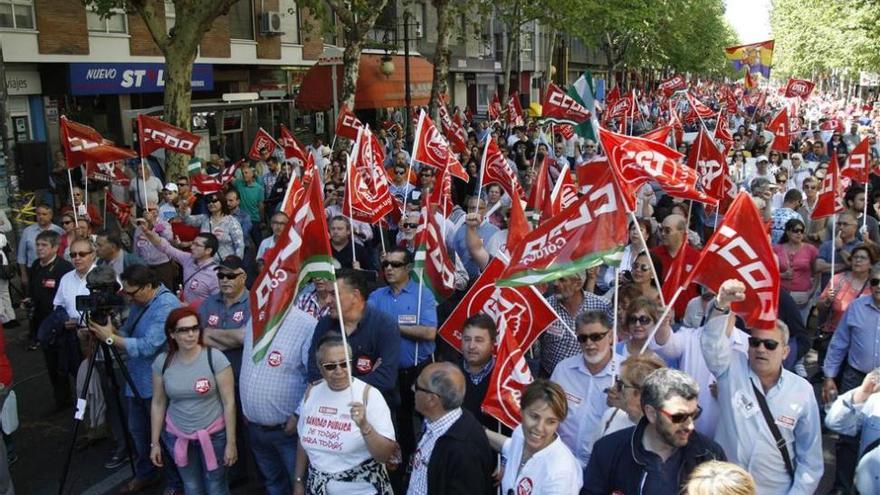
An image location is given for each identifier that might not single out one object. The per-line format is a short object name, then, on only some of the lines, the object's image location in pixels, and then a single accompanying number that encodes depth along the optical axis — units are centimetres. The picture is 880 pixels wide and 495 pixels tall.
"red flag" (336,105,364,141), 1352
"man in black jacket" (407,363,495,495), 364
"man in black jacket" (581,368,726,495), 320
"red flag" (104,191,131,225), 1047
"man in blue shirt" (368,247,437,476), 553
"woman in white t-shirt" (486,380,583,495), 336
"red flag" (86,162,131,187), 1112
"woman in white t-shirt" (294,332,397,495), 400
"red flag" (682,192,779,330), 406
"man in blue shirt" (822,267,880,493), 524
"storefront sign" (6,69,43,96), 1605
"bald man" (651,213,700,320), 660
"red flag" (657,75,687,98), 2471
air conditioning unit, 2398
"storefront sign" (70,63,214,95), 1736
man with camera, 520
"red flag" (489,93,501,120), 2384
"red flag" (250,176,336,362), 433
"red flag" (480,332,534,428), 429
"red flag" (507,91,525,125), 1947
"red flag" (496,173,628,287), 442
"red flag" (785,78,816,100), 2116
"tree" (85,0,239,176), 1295
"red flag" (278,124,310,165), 1298
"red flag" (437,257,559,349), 495
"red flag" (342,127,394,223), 835
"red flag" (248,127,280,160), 1432
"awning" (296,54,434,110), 2344
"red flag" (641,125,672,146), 785
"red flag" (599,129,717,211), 476
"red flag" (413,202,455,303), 611
